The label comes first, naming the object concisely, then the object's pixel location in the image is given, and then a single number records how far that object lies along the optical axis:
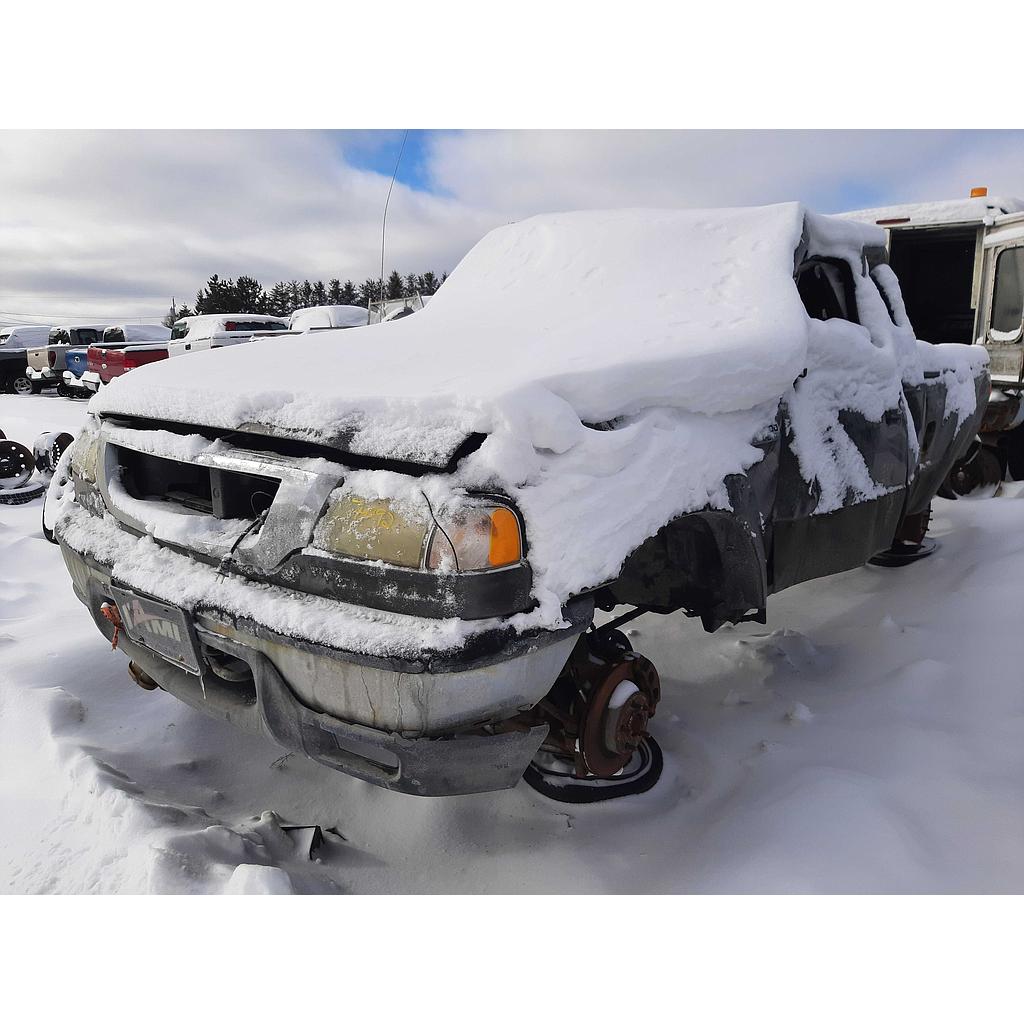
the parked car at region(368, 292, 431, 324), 11.80
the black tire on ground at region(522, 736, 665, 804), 2.37
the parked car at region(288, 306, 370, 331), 13.90
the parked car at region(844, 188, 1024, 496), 6.22
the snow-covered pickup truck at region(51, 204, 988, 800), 1.61
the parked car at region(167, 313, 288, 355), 14.20
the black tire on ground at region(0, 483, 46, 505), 5.82
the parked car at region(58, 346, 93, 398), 15.84
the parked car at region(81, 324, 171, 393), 13.16
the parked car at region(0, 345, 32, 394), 18.16
